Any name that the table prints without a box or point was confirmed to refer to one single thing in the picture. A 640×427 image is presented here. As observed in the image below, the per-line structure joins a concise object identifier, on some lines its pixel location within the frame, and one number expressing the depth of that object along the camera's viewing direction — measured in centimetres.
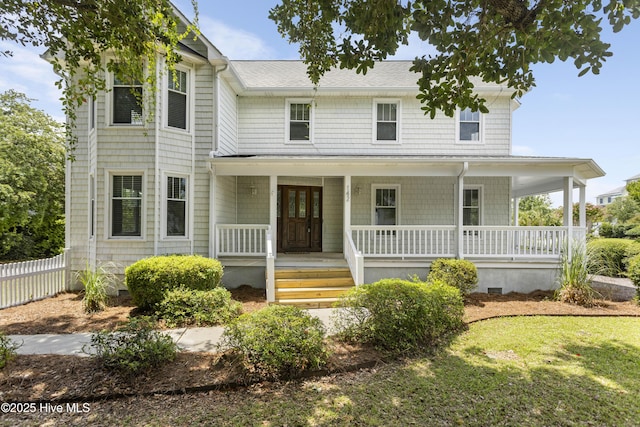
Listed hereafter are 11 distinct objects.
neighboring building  6334
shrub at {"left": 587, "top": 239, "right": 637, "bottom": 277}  1154
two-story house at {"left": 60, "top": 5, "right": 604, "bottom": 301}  784
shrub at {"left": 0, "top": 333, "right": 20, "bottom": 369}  381
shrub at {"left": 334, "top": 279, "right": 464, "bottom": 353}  470
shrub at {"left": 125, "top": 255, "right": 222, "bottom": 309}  639
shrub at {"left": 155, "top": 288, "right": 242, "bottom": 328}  584
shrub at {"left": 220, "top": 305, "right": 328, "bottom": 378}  378
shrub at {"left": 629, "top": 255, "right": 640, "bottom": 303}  739
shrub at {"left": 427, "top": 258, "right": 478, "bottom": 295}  749
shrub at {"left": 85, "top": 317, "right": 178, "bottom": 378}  366
